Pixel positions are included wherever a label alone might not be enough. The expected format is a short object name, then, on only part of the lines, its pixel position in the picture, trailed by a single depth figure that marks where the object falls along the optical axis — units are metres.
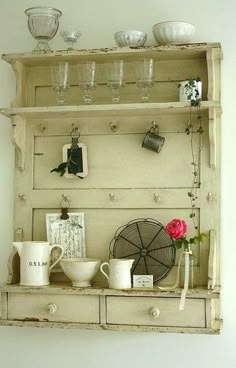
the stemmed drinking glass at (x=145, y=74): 2.36
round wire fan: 2.41
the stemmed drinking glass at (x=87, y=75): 2.40
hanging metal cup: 2.43
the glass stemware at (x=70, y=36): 2.45
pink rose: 2.28
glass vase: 2.37
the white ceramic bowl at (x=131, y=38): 2.37
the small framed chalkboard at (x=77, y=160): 2.50
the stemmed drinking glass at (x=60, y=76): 2.41
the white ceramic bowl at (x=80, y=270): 2.33
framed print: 2.50
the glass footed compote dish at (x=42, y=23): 2.41
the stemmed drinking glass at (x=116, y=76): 2.38
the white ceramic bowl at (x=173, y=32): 2.33
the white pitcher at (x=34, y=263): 2.36
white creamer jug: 2.30
